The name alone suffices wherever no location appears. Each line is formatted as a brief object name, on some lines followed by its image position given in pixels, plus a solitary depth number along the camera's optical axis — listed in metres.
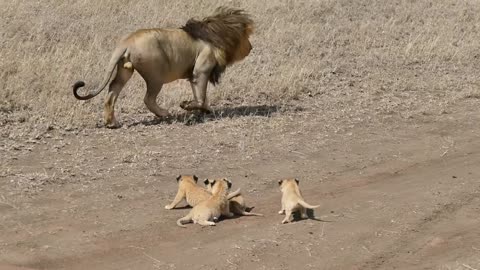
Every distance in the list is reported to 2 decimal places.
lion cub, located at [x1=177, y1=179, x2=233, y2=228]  14.92
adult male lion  22.16
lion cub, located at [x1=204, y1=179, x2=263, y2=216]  15.52
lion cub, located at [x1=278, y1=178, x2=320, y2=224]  15.00
